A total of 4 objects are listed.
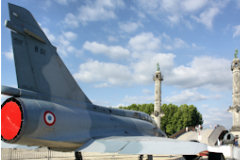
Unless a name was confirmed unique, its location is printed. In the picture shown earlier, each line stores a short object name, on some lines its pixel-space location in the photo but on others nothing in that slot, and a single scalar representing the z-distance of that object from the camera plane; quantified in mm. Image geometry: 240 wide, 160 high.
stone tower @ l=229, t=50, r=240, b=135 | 33512
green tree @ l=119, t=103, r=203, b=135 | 47406
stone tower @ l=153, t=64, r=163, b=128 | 43562
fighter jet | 5570
